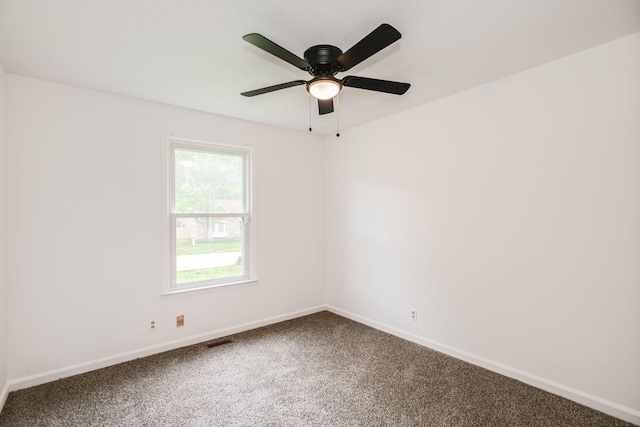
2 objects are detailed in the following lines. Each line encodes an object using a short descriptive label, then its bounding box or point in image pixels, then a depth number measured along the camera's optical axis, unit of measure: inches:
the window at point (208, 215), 132.5
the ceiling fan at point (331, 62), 66.7
